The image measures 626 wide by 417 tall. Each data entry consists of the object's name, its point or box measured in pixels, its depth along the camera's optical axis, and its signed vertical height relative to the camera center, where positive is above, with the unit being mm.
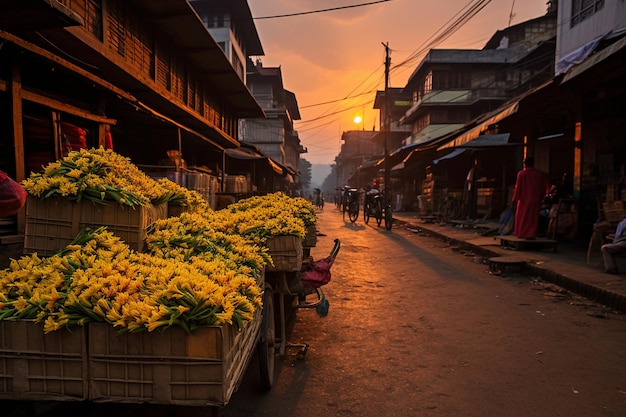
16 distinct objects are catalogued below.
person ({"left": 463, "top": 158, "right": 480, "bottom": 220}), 16031 +79
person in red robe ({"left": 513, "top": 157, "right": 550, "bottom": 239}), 8922 -61
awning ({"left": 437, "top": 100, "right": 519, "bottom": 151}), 9434 +1898
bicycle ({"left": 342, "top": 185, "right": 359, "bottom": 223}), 19625 -560
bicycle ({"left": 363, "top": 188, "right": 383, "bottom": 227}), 17000 -561
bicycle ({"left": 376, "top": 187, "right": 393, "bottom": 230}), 15612 -908
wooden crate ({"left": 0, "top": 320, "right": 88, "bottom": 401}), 1625 -724
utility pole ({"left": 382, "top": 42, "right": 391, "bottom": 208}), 22828 +4801
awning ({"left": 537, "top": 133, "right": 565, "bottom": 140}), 12779 +1957
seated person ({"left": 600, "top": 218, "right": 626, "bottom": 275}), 6267 -874
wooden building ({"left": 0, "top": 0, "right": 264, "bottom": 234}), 4340 +1738
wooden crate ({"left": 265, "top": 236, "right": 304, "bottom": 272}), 3398 -522
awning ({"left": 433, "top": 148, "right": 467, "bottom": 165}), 16850 +1816
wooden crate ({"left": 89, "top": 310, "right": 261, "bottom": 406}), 1560 -707
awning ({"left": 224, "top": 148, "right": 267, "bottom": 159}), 17106 +1769
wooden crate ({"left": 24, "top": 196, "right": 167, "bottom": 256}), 2688 -209
